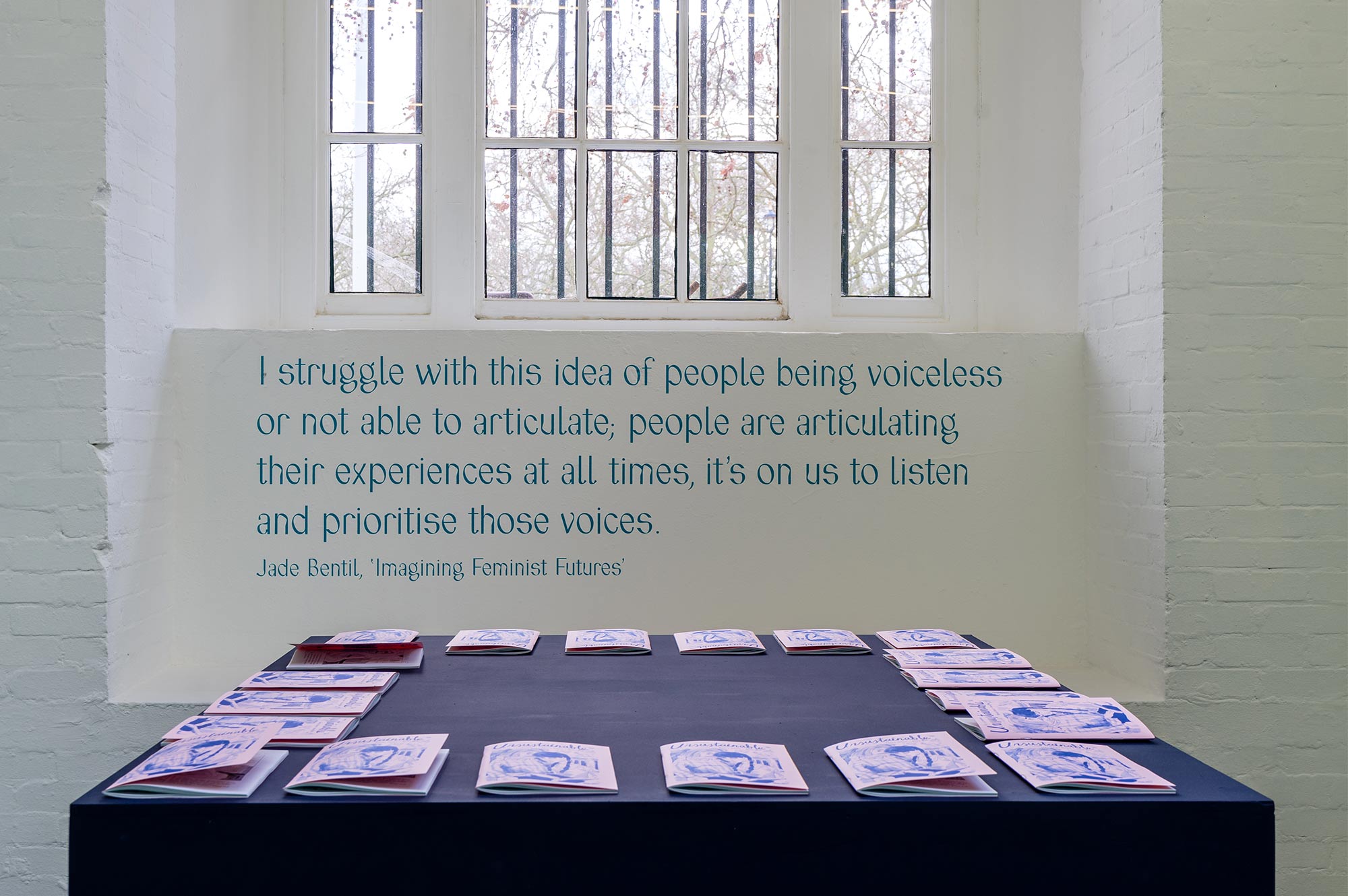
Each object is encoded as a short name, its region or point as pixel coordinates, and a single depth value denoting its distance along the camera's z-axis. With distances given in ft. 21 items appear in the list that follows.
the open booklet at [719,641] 6.70
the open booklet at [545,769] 4.09
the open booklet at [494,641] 6.69
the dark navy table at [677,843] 4.00
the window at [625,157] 10.44
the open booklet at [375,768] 4.09
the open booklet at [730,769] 4.11
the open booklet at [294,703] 5.16
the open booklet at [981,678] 5.70
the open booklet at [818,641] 6.72
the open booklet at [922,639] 6.84
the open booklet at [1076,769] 4.13
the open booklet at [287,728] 4.71
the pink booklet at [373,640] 6.51
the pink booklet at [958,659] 6.21
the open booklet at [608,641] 6.70
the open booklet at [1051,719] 4.83
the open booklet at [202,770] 4.09
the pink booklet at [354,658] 6.26
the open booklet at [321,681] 5.69
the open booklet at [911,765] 4.12
